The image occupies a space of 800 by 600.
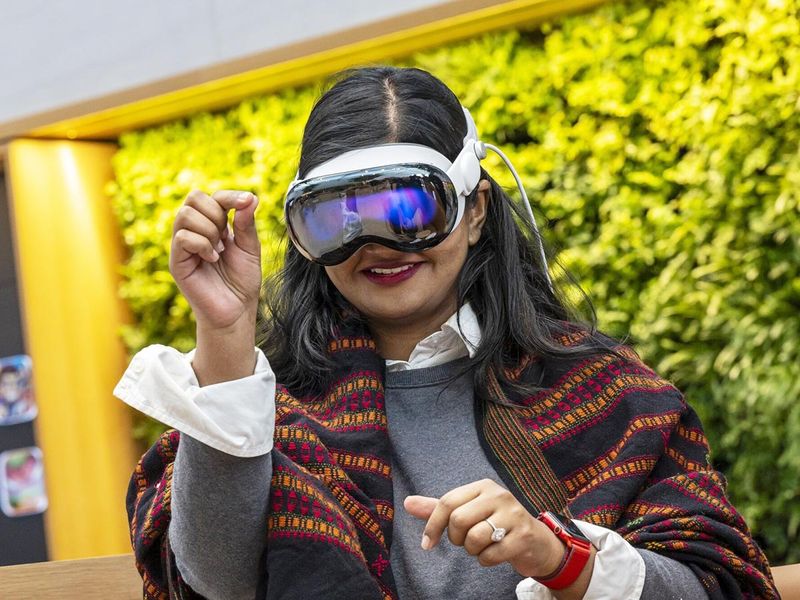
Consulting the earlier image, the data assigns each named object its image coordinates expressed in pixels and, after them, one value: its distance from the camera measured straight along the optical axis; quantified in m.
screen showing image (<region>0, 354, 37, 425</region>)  5.94
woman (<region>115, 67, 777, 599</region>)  1.96
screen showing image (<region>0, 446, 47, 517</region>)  5.85
